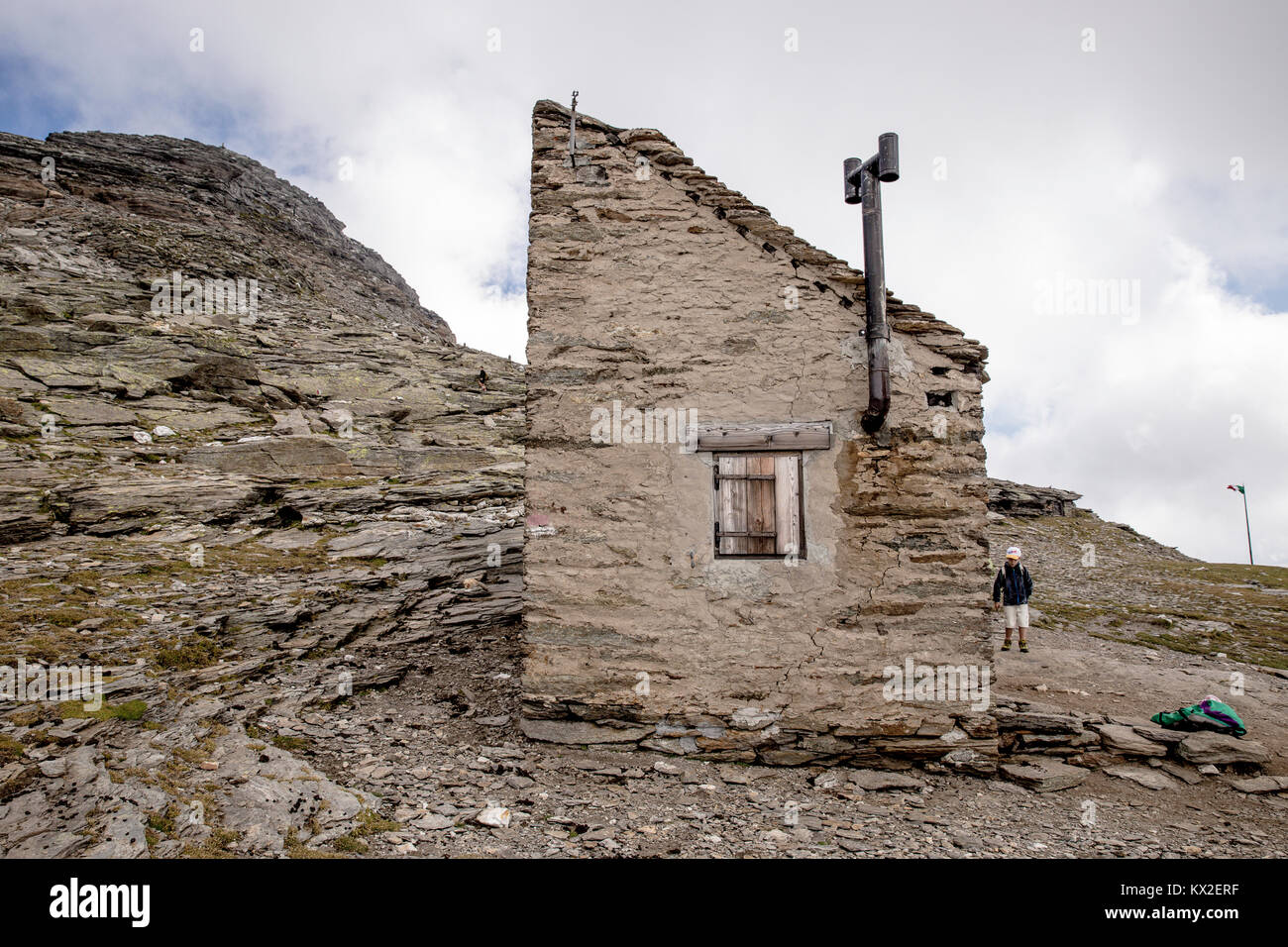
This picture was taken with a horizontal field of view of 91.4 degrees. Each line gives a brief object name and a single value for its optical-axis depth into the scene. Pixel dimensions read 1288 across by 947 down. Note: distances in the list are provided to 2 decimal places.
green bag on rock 6.26
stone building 5.83
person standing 9.72
